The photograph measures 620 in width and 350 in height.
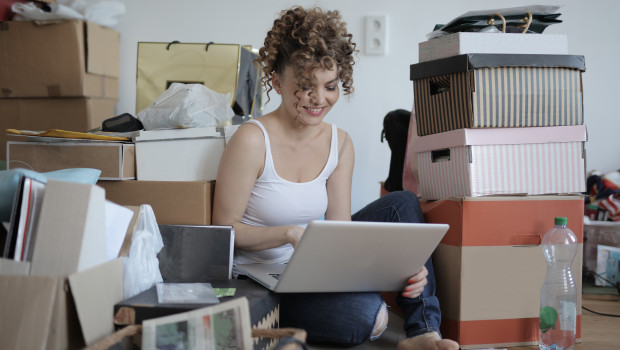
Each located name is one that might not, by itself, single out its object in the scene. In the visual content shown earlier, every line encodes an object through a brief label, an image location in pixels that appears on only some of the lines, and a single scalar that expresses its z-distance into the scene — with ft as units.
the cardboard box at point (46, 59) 6.82
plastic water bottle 4.35
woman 4.21
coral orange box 4.36
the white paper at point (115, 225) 3.20
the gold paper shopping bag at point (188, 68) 5.98
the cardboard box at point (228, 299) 3.05
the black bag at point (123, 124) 4.83
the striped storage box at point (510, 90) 4.43
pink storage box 4.46
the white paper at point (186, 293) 3.17
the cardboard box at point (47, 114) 6.97
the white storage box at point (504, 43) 4.48
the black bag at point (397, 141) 6.22
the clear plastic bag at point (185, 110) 4.77
